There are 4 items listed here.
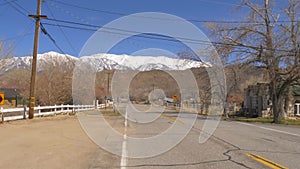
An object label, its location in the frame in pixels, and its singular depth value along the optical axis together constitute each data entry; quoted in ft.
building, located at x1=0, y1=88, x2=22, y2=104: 260.21
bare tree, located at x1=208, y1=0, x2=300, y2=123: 94.17
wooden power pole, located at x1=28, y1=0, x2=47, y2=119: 73.00
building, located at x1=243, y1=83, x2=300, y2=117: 138.10
